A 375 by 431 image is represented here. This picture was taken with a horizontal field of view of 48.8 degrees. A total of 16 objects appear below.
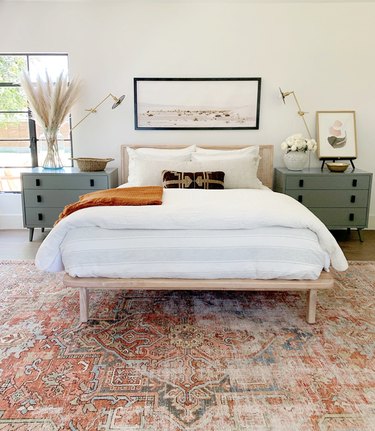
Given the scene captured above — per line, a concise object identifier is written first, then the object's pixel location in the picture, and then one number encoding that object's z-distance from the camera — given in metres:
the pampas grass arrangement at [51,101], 4.29
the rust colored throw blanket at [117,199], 2.65
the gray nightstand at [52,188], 4.20
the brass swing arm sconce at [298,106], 4.49
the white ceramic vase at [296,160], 4.36
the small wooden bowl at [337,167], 4.30
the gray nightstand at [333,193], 4.25
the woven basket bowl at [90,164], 4.26
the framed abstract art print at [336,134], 4.59
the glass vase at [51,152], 4.44
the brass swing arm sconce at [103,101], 4.49
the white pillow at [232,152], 4.18
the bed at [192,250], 2.41
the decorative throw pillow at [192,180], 3.74
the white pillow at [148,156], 4.06
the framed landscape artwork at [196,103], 4.54
